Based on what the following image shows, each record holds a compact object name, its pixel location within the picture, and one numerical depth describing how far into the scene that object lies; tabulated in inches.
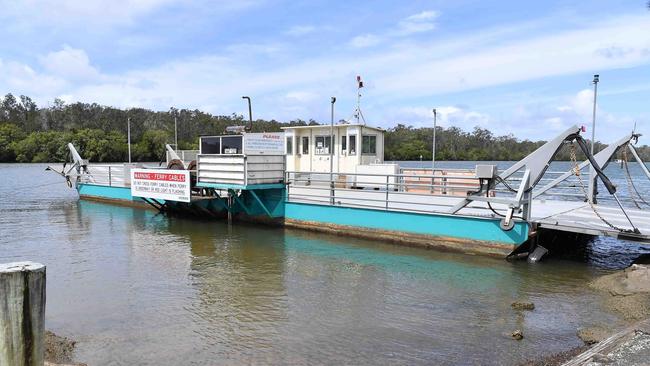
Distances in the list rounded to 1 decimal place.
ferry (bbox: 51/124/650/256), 442.3
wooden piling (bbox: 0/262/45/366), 134.4
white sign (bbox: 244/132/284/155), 601.0
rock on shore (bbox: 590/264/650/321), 296.5
